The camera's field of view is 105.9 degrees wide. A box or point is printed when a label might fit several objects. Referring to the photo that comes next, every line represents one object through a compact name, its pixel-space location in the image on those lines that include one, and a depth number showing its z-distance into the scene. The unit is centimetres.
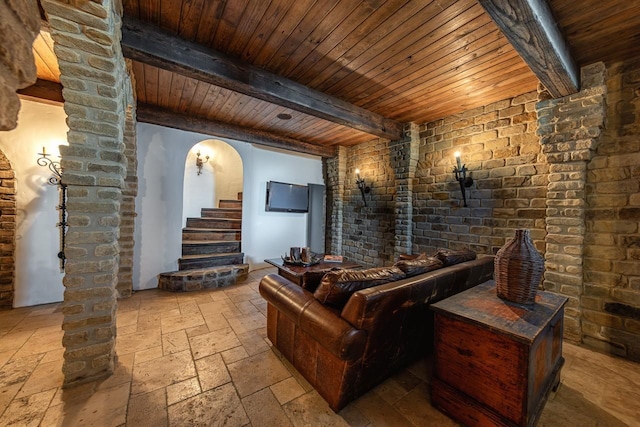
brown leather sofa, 139
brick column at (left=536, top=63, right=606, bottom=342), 211
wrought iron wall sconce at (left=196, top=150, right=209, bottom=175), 530
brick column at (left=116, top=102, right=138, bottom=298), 312
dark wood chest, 121
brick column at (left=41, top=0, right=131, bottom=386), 146
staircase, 346
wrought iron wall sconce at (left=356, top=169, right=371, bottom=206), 448
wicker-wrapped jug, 146
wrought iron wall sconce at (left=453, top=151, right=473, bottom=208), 306
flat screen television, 489
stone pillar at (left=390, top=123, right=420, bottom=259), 367
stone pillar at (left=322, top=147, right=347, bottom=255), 501
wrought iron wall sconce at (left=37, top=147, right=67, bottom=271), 278
